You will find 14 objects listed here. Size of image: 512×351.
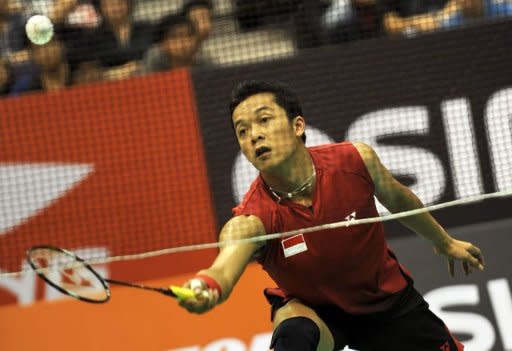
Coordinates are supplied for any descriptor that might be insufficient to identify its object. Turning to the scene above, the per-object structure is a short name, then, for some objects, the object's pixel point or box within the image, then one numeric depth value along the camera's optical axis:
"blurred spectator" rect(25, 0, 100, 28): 13.88
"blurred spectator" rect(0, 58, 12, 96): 13.86
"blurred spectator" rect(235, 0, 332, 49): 13.80
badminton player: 8.99
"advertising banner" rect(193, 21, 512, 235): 13.28
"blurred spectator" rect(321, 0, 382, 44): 13.77
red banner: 13.44
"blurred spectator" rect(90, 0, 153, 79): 13.73
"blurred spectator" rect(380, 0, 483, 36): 13.84
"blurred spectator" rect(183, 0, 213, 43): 14.16
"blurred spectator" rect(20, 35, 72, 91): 13.61
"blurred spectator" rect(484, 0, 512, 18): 13.81
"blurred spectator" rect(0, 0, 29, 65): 13.90
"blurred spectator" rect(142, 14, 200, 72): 13.87
